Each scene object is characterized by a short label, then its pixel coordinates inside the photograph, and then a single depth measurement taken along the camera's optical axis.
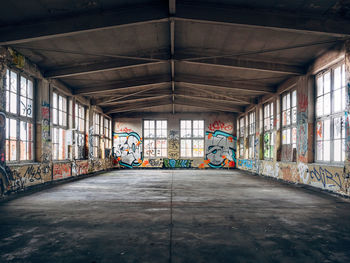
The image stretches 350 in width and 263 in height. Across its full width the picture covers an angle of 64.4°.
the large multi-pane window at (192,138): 23.58
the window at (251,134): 18.90
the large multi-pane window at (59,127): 12.76
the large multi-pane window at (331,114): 8.96
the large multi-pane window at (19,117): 9.27
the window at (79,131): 15.52
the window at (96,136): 18.68
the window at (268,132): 15.37
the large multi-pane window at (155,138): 23.58
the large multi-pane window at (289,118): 12.50
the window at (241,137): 21.80
